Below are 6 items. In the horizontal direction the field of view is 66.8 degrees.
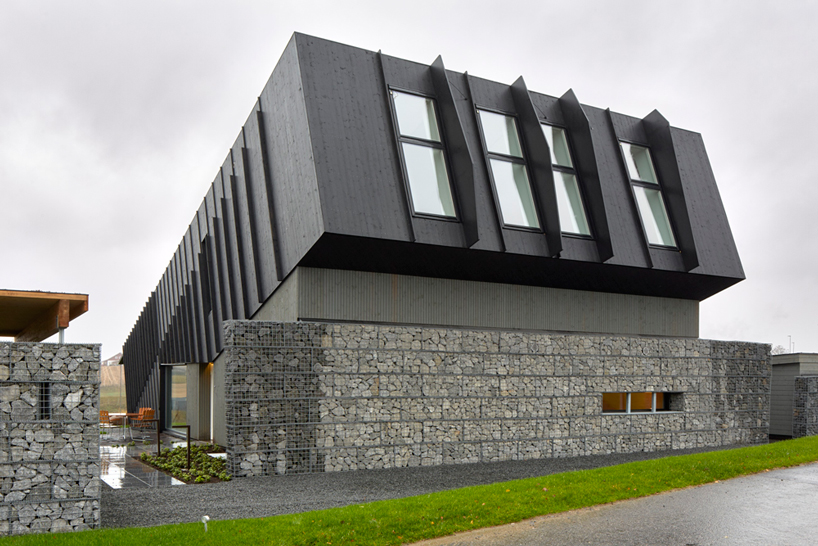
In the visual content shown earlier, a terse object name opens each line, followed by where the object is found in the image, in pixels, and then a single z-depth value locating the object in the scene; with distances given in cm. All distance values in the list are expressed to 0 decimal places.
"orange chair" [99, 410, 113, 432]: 2056
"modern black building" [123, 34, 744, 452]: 1368
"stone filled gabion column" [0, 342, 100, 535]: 746
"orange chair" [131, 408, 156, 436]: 2451
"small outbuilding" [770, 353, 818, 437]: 2025
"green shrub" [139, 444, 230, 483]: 1197
